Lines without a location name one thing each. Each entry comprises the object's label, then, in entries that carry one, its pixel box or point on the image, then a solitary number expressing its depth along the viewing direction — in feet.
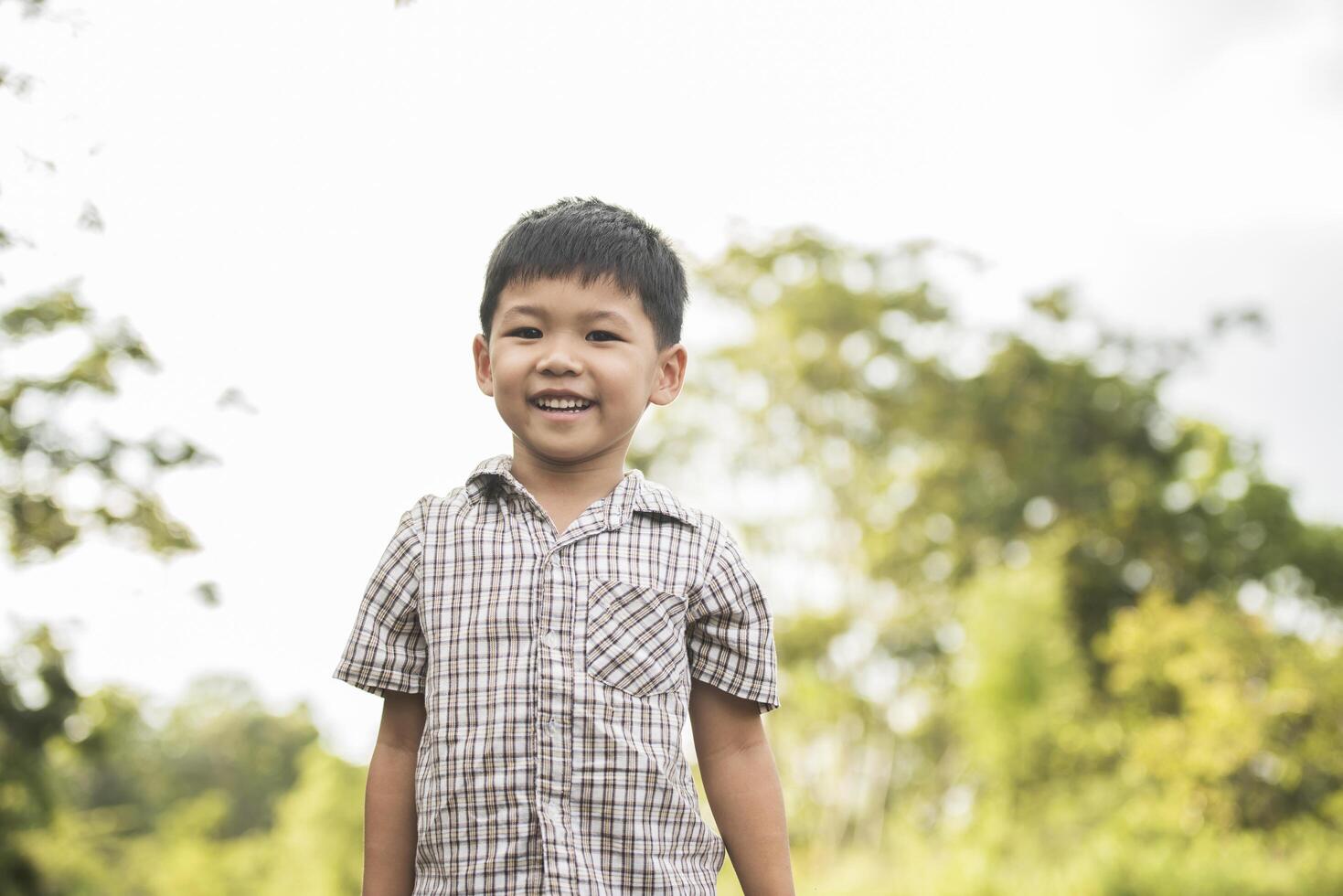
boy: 5.28
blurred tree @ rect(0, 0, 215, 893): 12.84
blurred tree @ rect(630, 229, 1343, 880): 63.52
